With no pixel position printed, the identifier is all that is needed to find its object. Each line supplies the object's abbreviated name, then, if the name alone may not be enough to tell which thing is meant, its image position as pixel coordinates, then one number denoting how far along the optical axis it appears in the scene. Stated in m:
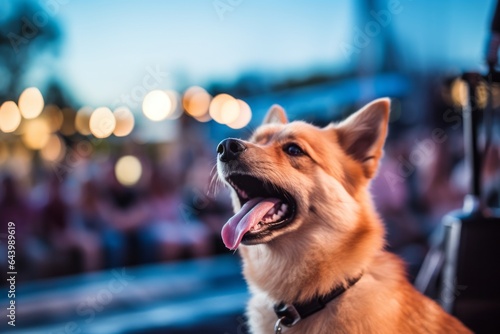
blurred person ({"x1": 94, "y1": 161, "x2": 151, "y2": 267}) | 4.07
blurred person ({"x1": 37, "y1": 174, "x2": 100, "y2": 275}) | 3.65
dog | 1.57
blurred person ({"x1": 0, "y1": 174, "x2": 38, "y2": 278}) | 3.37
